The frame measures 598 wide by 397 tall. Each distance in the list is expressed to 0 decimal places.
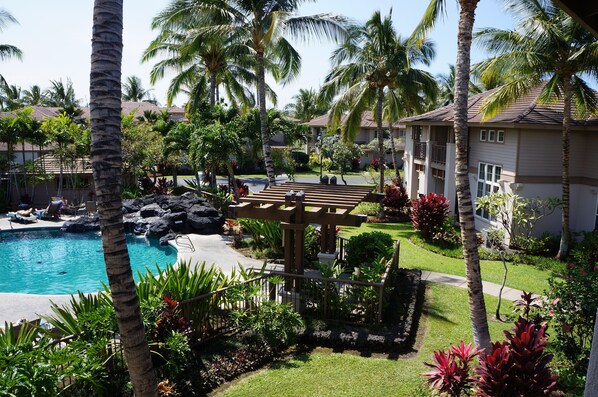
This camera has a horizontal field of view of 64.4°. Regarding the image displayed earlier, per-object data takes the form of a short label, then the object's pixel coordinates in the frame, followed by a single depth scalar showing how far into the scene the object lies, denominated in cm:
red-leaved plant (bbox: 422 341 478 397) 720
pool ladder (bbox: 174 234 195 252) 1938
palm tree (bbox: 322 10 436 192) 2489
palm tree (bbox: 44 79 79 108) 6059
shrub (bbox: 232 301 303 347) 984
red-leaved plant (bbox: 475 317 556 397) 636
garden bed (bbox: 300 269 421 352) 1007
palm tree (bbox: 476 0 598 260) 1628
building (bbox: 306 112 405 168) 5264
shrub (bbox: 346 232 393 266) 1370
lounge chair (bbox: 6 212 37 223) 2369
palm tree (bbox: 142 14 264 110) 3038
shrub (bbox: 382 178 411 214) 2669
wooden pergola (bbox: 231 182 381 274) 1123
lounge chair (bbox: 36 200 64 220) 2478
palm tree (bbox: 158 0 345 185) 1917
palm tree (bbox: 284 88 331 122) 6944
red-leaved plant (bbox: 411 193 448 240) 2052
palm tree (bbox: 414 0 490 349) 802
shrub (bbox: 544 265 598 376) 812
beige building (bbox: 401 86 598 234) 1872
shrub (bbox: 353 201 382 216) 2720
